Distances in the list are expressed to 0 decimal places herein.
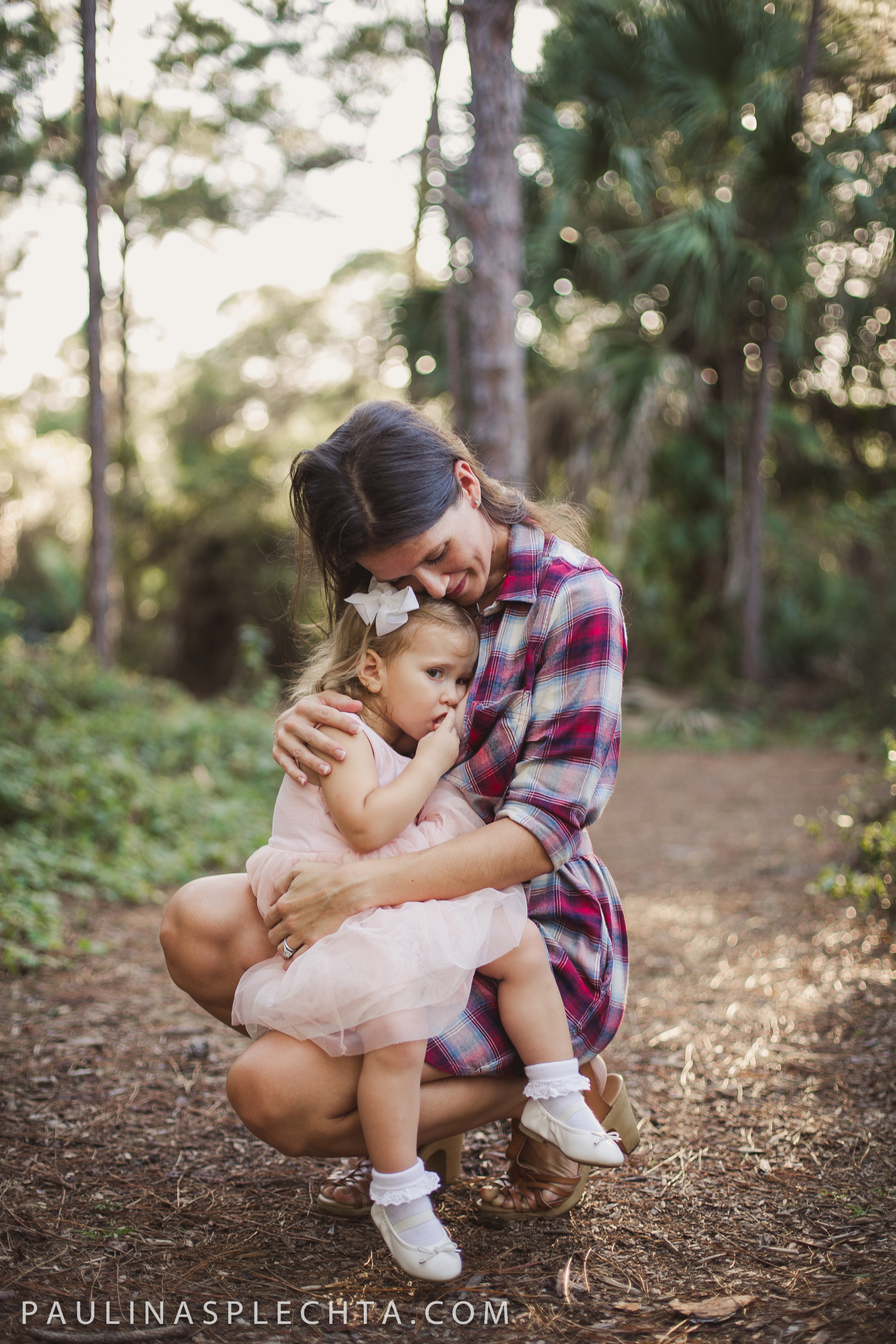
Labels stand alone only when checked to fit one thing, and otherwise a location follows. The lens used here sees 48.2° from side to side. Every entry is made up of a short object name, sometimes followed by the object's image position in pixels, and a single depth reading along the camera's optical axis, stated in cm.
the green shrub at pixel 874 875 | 335
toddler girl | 163
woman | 176
